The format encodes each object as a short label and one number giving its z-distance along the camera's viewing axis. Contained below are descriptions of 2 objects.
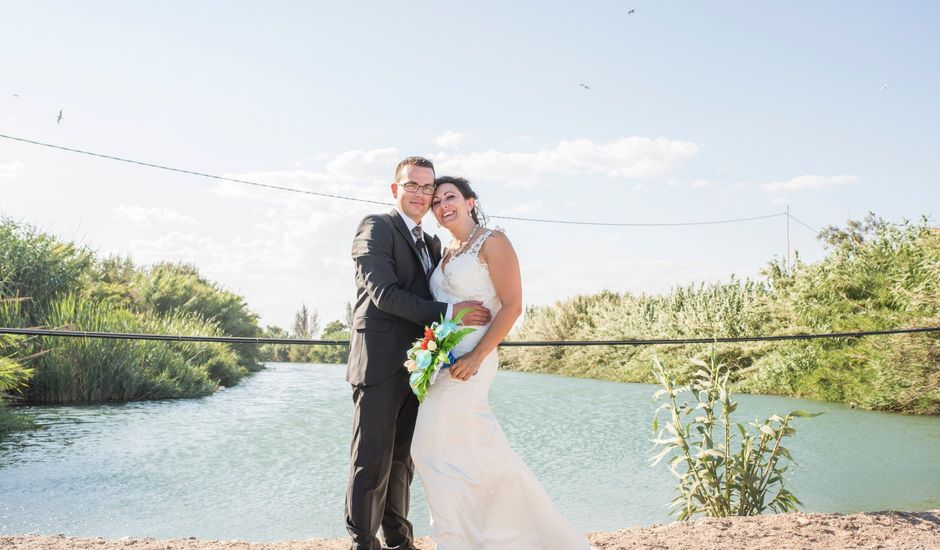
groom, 2.94
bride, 2.89
